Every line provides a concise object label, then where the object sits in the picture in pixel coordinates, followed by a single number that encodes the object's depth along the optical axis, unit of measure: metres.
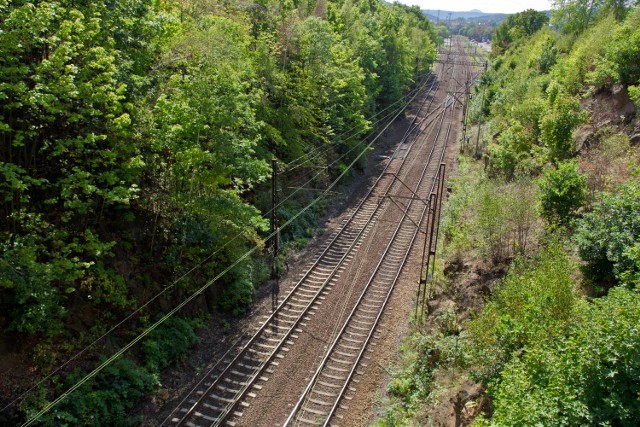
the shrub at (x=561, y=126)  21.05
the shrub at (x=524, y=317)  11.49
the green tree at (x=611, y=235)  12.33
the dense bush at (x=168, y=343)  15.80
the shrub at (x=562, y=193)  16.44
